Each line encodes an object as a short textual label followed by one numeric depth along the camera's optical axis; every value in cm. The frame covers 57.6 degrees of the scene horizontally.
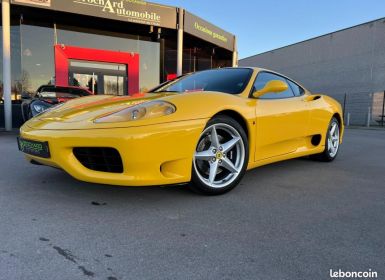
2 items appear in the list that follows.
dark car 642
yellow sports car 251
